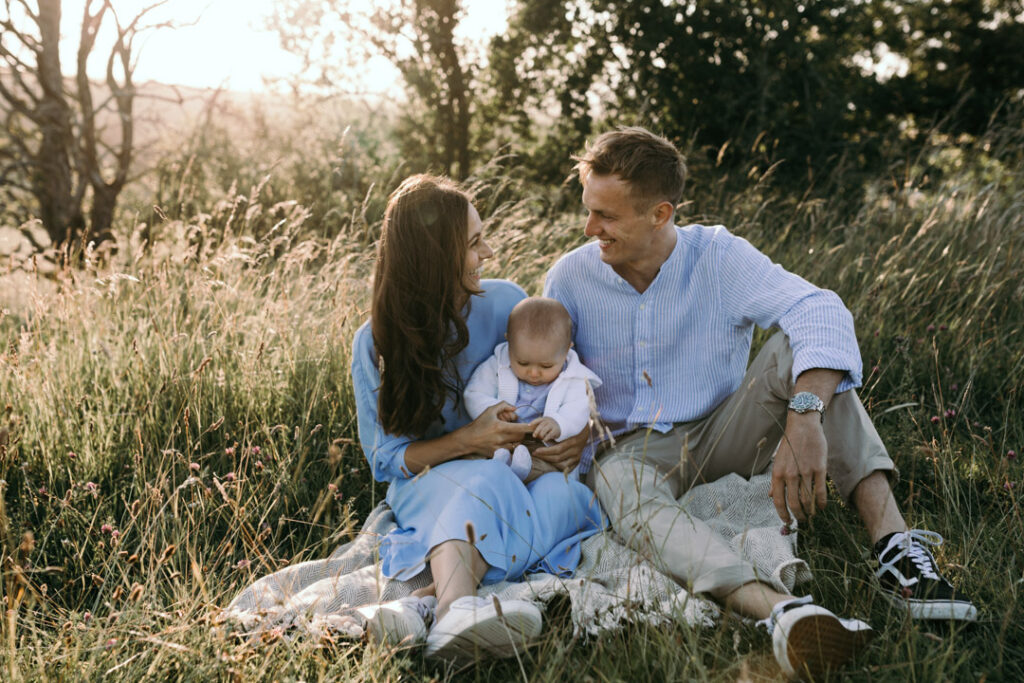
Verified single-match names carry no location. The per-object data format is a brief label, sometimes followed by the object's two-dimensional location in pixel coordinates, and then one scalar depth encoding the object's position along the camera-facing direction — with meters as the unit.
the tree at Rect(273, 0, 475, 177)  9.46
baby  2.88
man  2.44
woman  2.63
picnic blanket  2.16
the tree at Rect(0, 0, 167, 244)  7.73
